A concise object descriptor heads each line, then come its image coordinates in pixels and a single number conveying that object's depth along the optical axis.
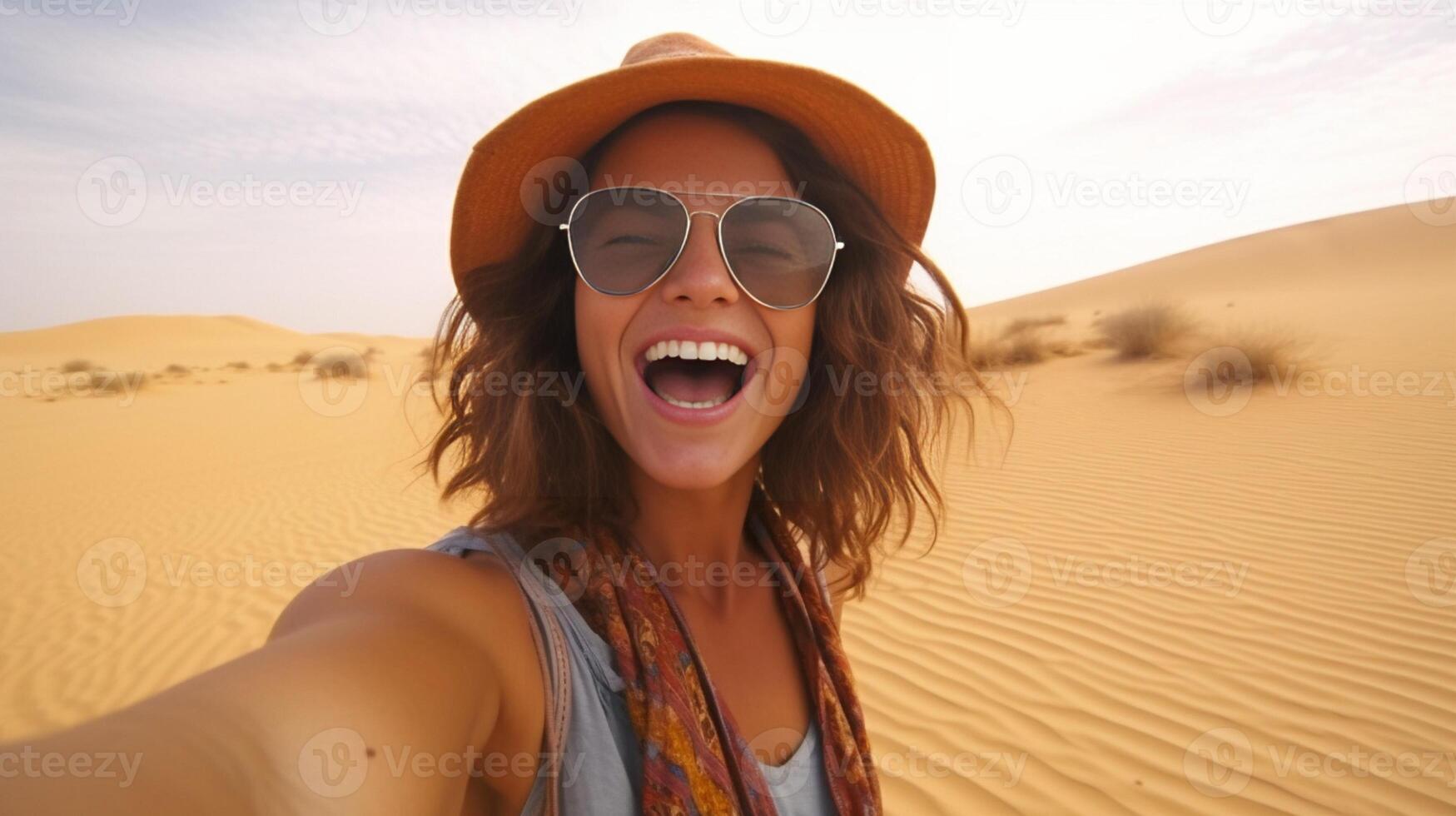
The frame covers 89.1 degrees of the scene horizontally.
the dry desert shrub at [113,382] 21.58
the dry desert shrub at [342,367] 24.59
